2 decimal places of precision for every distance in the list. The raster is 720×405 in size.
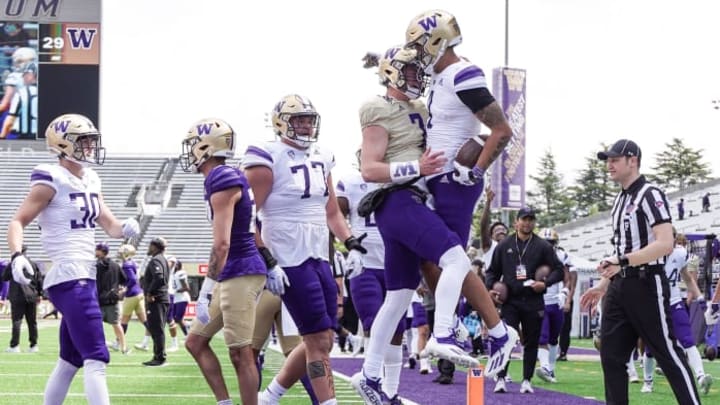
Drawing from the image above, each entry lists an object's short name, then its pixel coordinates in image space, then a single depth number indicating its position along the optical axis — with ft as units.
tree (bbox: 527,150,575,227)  343.26
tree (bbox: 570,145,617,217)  343.26
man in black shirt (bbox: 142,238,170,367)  58.59
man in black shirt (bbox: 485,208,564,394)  42.57
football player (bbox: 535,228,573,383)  47.32
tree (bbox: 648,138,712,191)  302.45
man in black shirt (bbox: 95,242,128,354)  62.80
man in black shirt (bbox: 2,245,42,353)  67.40
